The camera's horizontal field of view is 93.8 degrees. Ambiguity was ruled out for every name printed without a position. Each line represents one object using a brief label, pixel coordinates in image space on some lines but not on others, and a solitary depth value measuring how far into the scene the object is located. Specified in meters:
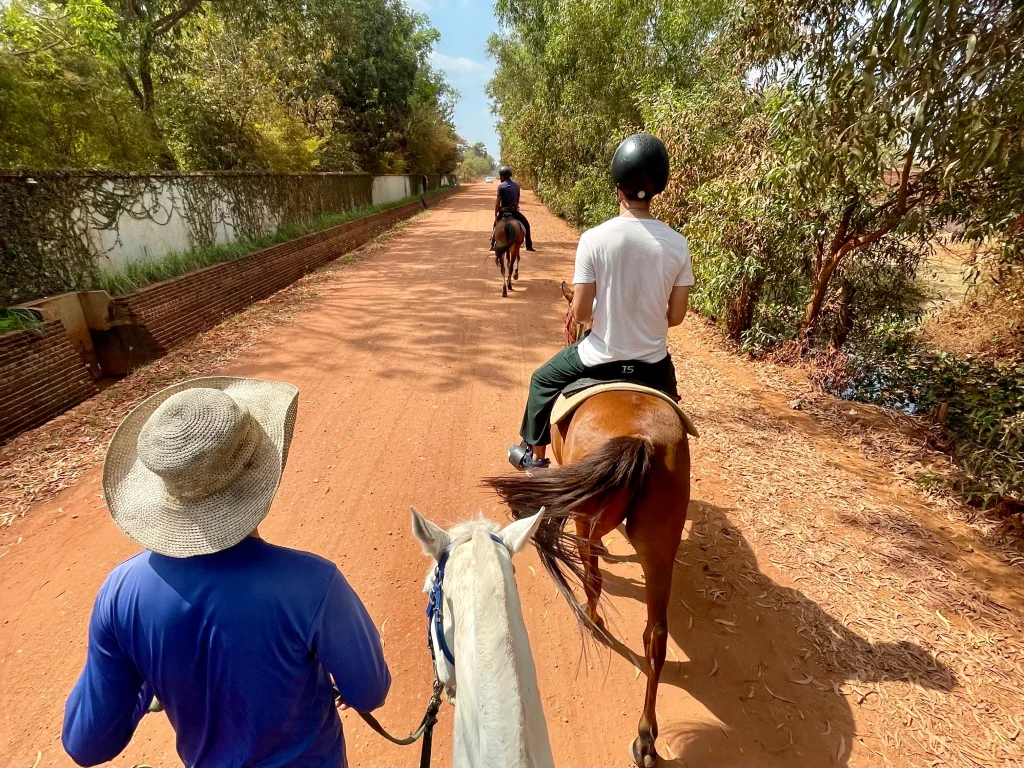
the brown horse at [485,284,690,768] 1.88
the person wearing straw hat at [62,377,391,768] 1.10
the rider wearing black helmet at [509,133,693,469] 2.44
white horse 0.97
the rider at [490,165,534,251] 9.73
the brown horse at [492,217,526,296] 9.31
